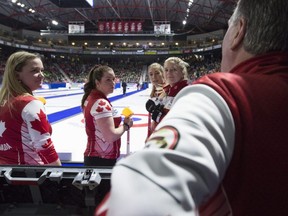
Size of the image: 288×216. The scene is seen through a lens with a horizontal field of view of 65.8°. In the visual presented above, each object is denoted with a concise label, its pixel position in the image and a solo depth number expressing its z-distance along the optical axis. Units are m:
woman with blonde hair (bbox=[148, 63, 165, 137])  3.40
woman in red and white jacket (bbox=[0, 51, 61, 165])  1.57
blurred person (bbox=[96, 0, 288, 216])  0.34
